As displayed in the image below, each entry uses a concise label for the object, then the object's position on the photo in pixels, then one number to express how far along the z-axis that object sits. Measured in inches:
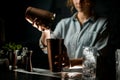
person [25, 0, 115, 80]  77.7
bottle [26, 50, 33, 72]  84.0
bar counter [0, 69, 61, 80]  75.0
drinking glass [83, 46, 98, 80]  64.4
